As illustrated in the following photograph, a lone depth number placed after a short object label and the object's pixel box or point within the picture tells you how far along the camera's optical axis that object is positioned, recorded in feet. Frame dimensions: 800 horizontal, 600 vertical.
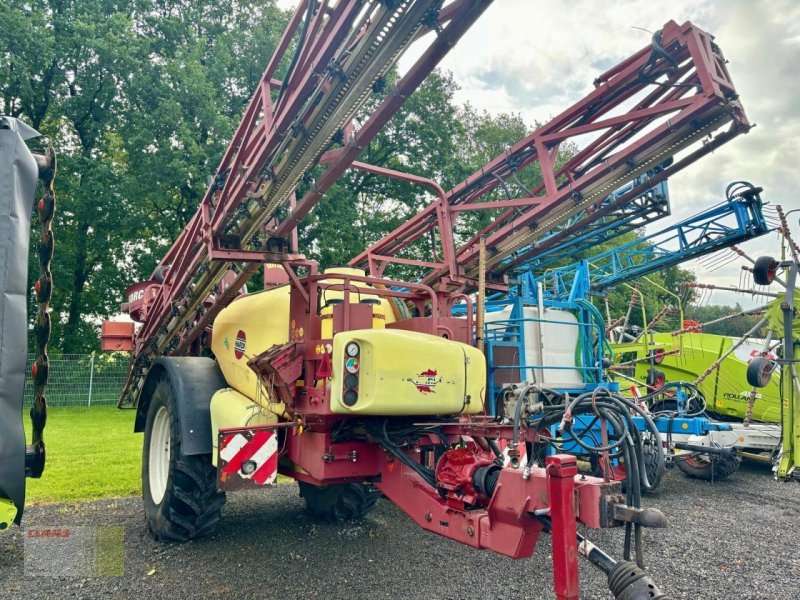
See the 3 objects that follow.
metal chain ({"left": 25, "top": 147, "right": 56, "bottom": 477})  11.50
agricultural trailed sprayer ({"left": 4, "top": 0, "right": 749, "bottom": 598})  9.97
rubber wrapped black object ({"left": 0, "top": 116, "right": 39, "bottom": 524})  10.07
